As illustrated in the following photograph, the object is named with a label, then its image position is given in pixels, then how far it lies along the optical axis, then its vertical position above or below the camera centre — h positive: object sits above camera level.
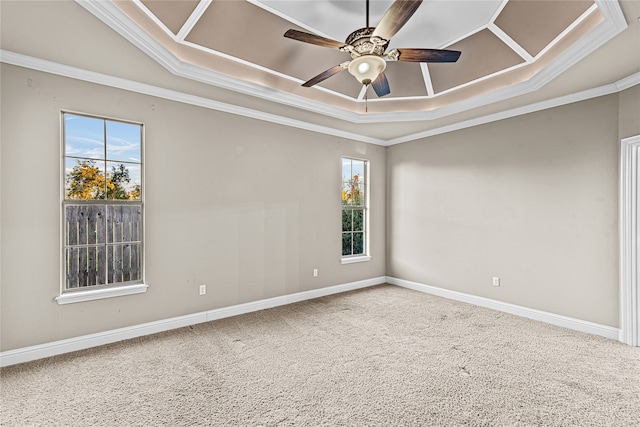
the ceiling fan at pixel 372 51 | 2.19 +1.23
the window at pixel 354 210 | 5.48 +0.06
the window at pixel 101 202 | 3.13 +0.13
